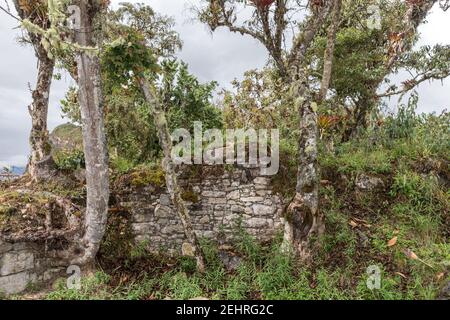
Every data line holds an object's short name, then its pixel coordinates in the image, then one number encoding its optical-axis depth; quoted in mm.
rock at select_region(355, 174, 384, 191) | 5340
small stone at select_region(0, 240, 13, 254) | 4469
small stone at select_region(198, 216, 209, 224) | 5266
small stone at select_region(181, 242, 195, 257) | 5108
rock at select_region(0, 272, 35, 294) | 4418
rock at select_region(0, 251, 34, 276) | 4453
